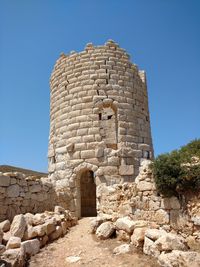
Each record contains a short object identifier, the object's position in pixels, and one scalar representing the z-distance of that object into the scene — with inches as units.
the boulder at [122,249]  243.6
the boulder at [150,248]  222.1
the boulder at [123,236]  276.6
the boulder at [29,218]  300.2
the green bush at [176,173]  265.4
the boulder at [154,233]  232.5
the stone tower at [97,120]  444.8
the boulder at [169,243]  213.0
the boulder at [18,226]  263.6
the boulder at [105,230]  293.7
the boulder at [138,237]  248.0
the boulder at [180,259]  186.5
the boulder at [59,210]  368.8
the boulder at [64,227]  329.4
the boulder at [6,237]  252.5
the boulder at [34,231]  271.6
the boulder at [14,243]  235.9
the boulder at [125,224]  274.4
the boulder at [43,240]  280.5
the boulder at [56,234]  302.0
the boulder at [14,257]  210.5
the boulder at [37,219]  301.1
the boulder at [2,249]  212.1
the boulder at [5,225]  284.0
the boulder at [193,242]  241.0
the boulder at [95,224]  323.0
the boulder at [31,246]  247.3
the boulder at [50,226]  297.9
